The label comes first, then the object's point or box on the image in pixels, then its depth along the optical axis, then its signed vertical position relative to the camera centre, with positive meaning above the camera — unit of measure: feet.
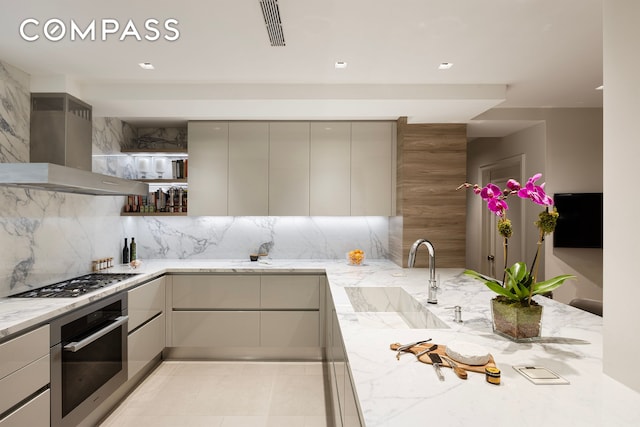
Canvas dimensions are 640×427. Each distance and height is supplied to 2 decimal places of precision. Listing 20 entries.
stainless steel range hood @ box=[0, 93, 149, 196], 8.00 +1.82
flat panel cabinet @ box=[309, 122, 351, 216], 12.56 +1.71
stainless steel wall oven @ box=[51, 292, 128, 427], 6.73 -2.97
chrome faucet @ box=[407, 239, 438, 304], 6.88 -1.23
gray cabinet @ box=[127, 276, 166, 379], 9.34 -3.02
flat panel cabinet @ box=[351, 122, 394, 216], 12.57 +1.85
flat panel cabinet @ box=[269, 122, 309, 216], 12.52 +1.73
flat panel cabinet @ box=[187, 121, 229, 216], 12.42 +1.71
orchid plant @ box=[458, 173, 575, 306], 4.67 -0.78
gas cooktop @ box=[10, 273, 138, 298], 7.74 -1.66
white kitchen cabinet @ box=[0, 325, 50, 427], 5.58 -2.69
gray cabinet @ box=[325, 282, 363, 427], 3.90 -2.27
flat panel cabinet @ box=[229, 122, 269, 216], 12.48 +1.68
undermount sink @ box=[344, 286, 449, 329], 8.67 -1.99
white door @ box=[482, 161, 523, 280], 13.62 -0.54
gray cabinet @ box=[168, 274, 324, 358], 11.39 -2.99
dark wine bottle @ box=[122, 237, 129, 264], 12.41 -1.30
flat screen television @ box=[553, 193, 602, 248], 11.32 -0.11
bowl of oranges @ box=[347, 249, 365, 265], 12.32 -1.37
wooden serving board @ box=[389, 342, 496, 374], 3.89 -1.61
